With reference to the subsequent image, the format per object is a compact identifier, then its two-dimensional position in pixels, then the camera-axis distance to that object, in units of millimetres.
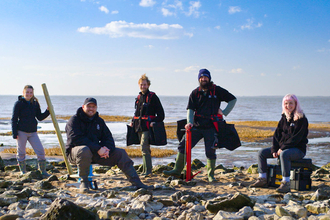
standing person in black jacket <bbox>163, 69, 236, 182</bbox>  6512
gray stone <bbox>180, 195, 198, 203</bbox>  4980
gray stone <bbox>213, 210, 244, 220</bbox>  4082
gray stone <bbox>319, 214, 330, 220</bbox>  3963
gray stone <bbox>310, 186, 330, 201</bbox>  5117
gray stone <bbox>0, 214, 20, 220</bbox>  4012
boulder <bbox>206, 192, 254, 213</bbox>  4520
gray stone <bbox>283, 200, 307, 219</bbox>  4320
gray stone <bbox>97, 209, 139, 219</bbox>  4211
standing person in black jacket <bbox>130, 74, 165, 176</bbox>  7207
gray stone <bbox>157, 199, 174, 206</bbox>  4891
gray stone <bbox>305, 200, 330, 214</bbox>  4441
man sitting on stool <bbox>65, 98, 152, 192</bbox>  5781
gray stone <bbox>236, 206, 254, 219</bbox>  4270
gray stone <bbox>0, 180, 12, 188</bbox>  6174
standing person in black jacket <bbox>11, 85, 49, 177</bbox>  7324
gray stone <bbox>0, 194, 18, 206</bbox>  4809
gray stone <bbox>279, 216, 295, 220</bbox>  3998
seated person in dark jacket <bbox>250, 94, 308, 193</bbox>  5711
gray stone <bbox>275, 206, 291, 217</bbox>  4234
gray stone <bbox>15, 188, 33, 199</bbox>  5156
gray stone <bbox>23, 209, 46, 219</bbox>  4185
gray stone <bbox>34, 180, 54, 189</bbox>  6090
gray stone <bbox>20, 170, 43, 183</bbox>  6824
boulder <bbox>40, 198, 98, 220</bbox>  3740
